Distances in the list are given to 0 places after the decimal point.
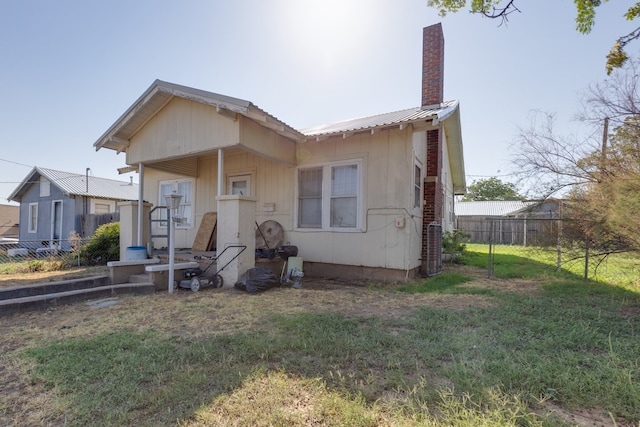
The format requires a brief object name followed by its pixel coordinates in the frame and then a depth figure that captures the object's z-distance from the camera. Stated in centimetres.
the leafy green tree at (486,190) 4388
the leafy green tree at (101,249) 977
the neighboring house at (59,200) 1788
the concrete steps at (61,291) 444
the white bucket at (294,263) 686
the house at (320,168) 631
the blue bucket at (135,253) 688
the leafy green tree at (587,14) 483
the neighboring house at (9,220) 2859
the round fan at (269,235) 802
